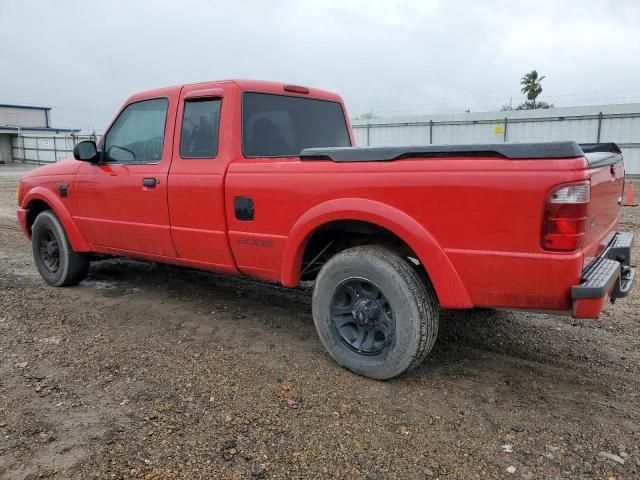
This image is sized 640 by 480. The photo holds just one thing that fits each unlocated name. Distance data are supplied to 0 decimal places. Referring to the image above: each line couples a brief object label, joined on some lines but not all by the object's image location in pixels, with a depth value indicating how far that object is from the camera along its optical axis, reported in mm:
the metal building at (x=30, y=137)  38906
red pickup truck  2752
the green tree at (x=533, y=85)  49719
